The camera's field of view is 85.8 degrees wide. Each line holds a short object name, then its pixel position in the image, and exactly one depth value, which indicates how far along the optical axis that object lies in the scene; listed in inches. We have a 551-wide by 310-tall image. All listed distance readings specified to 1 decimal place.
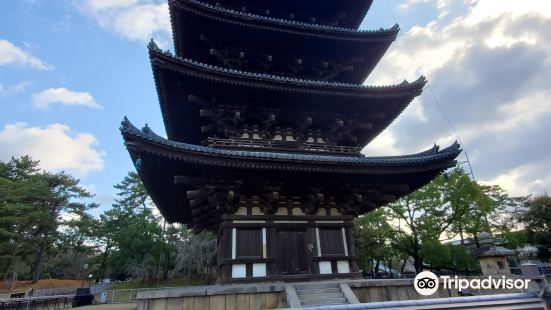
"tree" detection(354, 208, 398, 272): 1346.0
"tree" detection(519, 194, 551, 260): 1218.8
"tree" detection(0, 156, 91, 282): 1488.2
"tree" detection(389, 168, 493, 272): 1234.6
